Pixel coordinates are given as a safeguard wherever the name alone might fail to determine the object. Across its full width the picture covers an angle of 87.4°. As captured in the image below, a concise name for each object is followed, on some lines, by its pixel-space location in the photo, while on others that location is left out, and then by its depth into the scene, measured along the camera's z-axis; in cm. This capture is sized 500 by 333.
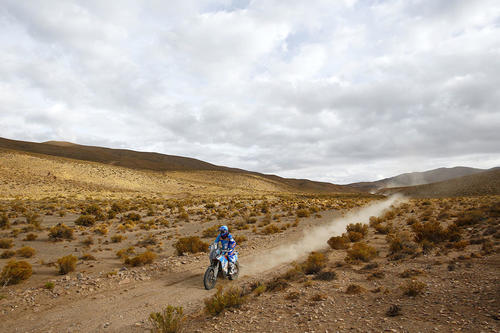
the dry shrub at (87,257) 1280
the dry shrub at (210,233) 1869
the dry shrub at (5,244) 1455
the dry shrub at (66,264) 1059
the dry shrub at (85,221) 2108
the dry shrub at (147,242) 1614
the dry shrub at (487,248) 977
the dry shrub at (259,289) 780
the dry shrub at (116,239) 1677
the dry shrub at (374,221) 2044
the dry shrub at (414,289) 677
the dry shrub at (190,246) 1381
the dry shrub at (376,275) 869
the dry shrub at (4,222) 1908
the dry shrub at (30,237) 1628
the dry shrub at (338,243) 1393
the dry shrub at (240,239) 1642
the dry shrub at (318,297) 713
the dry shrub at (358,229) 1746
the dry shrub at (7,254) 1288
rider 933
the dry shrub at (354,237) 1572
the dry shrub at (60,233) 1698
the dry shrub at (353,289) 752
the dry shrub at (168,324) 540
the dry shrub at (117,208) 2768
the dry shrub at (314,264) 982
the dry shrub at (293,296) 733
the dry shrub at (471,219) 1594
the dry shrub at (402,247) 1112
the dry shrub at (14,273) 936
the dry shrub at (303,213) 2835
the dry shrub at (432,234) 1270
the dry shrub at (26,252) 1309
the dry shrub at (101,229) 1878
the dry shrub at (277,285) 811
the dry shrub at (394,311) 582
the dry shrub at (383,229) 1772
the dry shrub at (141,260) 1174
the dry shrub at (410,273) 846
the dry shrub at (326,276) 890
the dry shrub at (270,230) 1947
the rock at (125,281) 978
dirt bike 877
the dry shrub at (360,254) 1106
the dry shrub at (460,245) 1090
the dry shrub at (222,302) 655
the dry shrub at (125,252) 1336
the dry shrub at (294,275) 909
